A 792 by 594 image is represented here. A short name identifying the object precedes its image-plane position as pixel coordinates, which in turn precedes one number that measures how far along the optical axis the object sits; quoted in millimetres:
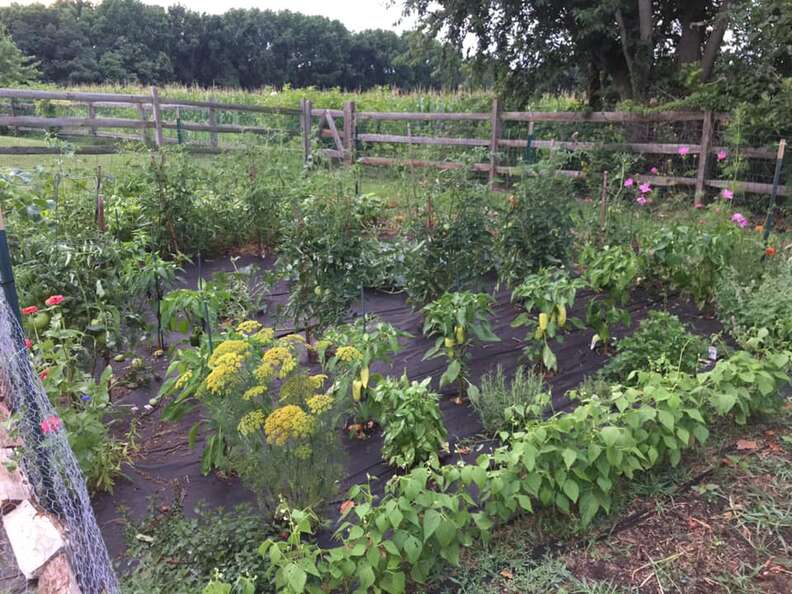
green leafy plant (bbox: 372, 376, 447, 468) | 2457
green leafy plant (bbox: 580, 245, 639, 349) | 3619
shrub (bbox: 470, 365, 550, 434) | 2881
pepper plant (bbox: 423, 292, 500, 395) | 3145
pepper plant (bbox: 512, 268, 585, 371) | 3326
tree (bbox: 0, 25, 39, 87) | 22795
